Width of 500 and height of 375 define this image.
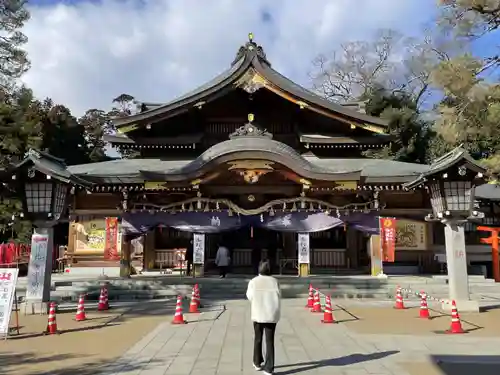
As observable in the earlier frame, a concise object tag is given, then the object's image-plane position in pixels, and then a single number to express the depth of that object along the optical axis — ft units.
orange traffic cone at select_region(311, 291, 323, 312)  41.55
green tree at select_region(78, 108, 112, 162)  146.25
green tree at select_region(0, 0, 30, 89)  69.72
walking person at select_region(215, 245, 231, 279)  59.26
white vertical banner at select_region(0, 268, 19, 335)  30.01
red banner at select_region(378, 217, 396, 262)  58.08
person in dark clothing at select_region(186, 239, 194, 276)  64.75
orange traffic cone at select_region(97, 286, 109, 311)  43.27
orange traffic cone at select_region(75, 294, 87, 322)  37.27
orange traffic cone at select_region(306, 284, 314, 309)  43.82
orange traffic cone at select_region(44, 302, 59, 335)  31.68
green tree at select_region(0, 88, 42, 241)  71.87
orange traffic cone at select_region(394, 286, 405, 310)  43.63
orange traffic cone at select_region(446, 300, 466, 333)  31.42
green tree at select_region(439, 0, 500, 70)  46.65
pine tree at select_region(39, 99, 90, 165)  123.36
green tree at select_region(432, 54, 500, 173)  48.80
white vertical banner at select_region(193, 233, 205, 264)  59.52
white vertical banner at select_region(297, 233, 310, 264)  58.75
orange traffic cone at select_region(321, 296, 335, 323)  35.58
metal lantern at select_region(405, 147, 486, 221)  41.32
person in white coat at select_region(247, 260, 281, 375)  21.38
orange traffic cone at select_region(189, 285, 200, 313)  40.75
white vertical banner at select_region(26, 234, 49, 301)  40.75
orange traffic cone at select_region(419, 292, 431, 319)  38.45
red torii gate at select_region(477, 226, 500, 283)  65.21
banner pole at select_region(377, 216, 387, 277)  57.96
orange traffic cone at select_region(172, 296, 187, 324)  35.35
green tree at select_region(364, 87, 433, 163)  113.39
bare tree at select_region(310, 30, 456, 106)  130.41
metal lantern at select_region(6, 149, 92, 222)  41.50
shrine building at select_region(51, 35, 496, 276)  57.57
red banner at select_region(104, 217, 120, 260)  60.99
